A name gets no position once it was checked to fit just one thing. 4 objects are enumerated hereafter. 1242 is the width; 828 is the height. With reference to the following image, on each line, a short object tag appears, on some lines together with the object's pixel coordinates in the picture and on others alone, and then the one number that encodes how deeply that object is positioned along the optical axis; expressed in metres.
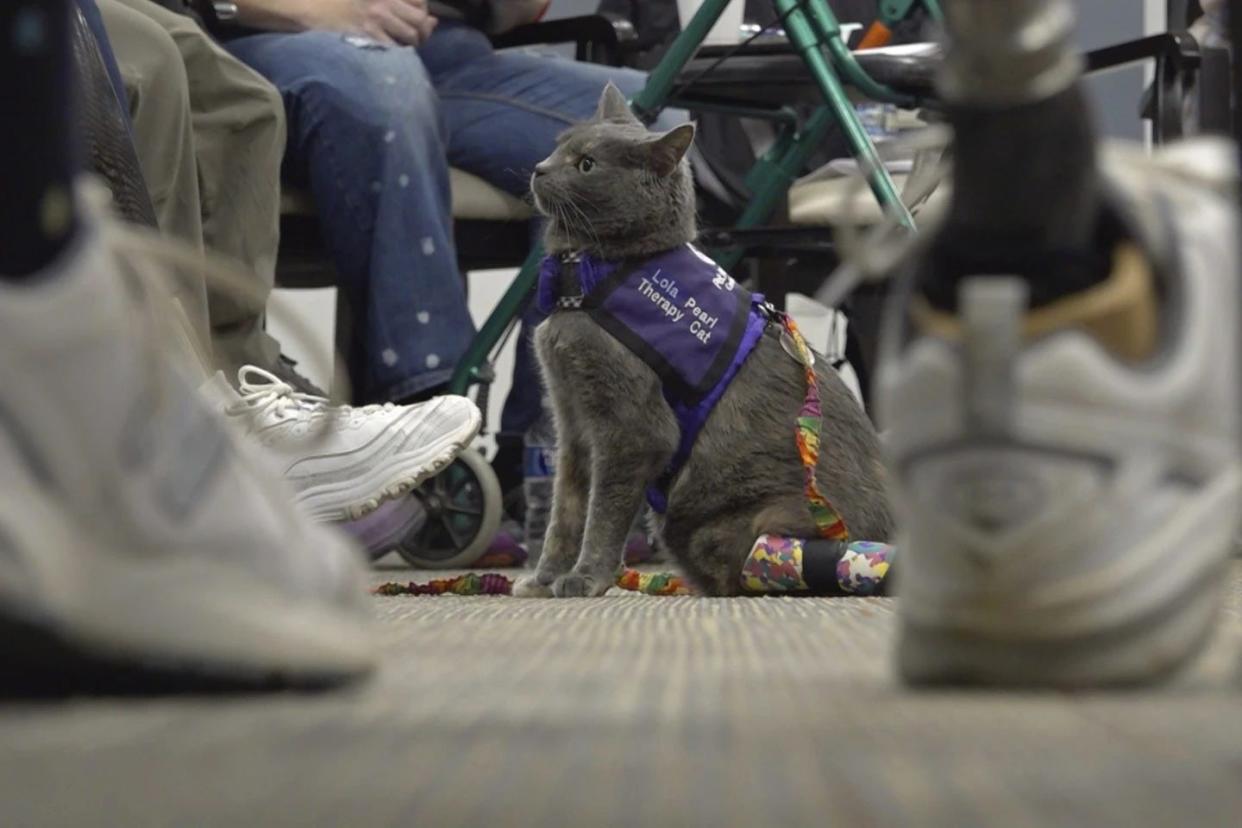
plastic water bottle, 4.77
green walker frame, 4.16
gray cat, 3.54
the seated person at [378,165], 4.54
